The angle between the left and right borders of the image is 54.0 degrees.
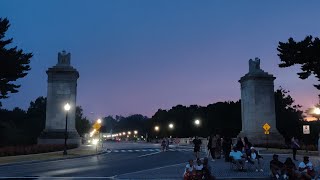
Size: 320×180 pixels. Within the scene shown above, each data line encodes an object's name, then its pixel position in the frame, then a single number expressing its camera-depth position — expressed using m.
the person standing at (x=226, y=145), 20.84
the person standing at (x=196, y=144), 23.05
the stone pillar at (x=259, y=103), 38.87
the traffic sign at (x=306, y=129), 25.50
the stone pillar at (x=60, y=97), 37.01
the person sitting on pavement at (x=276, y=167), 13.49
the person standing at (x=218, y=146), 22.79
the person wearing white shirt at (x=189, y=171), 13.15
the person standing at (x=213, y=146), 22.11
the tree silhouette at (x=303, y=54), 27.04
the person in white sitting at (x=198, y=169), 13.07
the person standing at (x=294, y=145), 22.04
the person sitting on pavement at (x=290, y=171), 12.57
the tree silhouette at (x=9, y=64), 36.21
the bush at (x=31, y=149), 27.04
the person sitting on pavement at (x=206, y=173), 13.18
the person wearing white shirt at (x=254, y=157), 16.23
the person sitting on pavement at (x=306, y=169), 12.31
